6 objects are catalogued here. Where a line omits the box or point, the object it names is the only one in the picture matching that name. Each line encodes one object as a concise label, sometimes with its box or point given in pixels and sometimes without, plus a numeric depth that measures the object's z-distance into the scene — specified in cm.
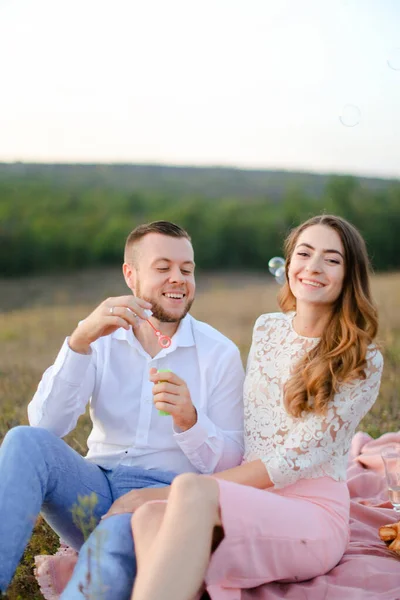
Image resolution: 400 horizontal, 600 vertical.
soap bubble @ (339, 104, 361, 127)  404
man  248
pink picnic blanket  251
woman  212
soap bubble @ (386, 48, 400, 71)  432
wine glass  282
